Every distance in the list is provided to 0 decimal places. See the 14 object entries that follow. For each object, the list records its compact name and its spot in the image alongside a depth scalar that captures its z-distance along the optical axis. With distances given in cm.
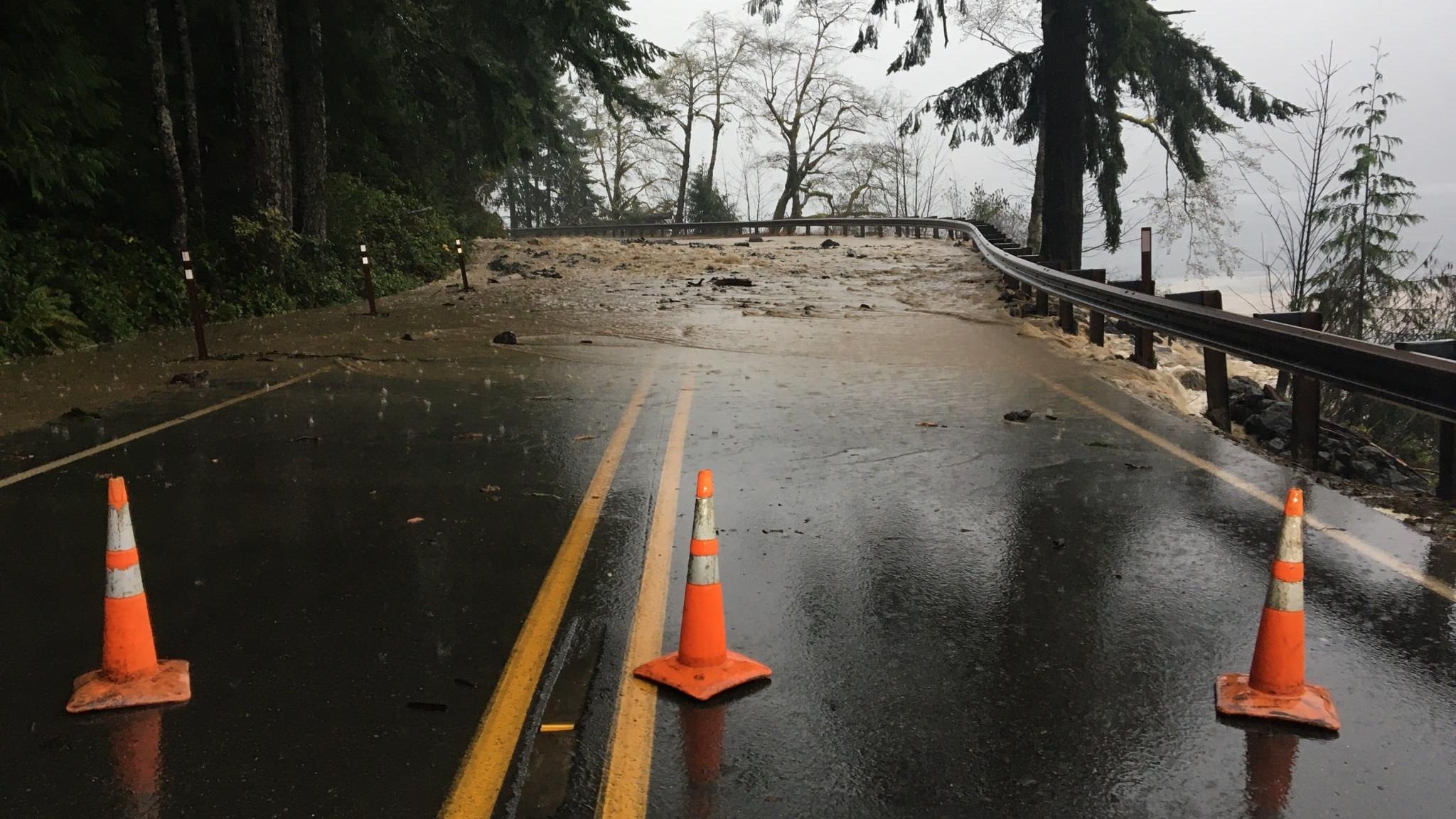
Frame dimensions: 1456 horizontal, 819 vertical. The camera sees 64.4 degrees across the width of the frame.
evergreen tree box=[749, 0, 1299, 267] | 2228
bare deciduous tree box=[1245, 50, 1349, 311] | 3119
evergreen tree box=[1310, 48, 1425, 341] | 2995
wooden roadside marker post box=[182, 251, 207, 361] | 1441
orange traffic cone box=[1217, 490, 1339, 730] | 416
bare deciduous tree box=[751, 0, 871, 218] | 7019
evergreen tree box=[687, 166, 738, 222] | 7412
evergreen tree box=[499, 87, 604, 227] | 8256
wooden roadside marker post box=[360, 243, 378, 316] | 2070
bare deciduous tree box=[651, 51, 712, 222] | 7306
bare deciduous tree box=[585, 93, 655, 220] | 7800
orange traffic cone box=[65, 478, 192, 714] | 430
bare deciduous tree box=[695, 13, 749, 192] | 7188
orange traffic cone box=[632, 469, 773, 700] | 445
